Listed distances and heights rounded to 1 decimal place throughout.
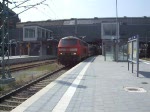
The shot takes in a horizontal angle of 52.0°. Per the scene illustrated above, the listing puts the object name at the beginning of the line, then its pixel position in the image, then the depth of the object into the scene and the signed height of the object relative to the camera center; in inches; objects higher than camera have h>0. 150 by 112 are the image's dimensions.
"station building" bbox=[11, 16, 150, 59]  1881.6 +313.9
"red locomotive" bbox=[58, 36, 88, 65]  615.2 +8.1
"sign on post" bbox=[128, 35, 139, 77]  289.2 +7.5
